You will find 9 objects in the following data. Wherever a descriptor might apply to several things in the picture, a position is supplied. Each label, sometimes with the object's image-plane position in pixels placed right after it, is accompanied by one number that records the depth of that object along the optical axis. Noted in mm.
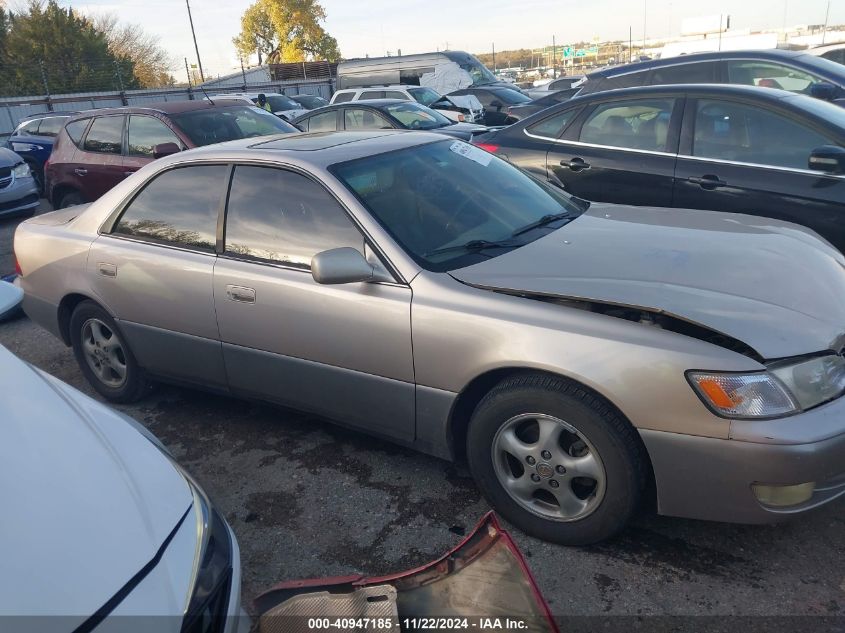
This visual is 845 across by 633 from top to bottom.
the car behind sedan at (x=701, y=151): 4328
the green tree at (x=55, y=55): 29969
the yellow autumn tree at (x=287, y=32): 54344
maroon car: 7527
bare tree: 47906
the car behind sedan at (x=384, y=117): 10234
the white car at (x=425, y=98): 14398
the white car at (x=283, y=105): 18625
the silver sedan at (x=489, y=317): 2311
